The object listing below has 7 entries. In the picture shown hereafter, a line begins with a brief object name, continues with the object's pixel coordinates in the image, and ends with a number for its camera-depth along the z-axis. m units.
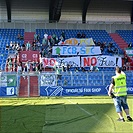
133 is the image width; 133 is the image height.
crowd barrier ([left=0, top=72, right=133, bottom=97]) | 19.17
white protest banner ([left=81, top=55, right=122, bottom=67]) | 27.88
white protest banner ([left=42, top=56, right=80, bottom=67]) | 26.60
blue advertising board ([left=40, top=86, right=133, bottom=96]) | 19.59
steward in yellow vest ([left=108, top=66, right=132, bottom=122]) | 9.01
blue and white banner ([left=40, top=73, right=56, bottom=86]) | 19.67
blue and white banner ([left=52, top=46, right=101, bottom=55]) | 28.54
